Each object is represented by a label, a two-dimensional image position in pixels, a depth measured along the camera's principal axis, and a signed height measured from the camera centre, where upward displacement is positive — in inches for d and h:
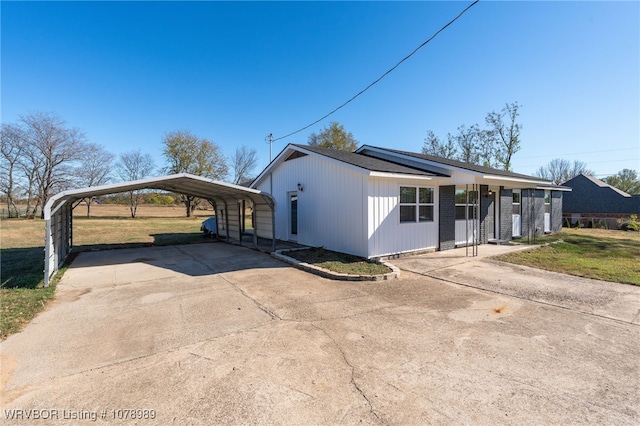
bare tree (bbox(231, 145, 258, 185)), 1804.9 +306.8
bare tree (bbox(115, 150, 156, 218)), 1455.7 +239.5
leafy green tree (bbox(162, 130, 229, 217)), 1375.5 +278.5
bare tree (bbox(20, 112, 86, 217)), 1045.2 +236.2
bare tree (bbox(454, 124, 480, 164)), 1198.2 +291.3
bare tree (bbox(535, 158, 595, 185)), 2119.8 +300.9
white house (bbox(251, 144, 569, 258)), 333.7 +11.2
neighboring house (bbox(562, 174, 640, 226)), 984.9 +23.3
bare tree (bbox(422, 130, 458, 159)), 1261.1 +286.6
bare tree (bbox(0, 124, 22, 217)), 1002.7 +185.0
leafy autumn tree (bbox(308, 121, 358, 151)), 1485.0 +386.2
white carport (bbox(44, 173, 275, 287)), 286.4 +6.1
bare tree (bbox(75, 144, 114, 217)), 1199.7 +198.2
